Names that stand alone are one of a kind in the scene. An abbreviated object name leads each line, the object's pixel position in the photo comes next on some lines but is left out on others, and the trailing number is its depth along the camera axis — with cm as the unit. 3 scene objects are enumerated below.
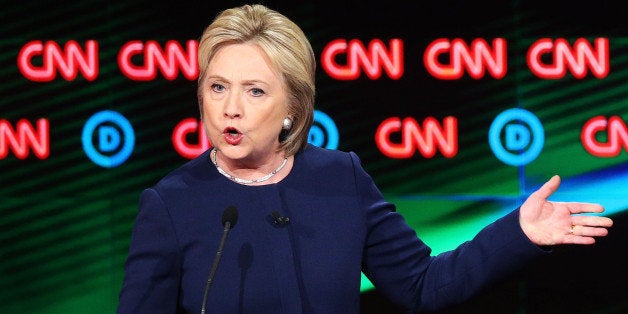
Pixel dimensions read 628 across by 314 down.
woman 721
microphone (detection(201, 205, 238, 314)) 710
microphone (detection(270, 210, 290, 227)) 722
